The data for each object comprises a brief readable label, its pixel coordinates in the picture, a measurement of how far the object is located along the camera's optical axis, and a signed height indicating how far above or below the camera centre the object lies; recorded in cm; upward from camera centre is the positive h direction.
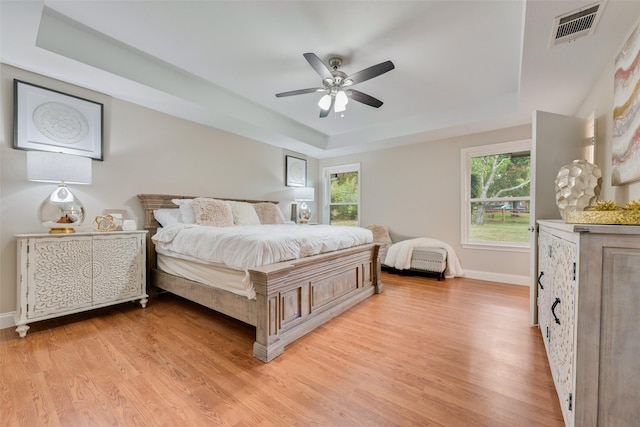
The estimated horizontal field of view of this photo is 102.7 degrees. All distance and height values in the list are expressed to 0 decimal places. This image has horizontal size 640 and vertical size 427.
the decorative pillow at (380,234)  491 -47
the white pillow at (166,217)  318 -12
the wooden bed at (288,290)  191 -78
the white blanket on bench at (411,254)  418 -75
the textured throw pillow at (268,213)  423 -7
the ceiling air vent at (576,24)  158 +124
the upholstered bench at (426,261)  403 -82
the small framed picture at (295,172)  534 +81
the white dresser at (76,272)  219 -63
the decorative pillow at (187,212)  316 -5
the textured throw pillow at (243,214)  366 -8
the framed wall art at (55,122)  240 +86
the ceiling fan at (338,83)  229 +128
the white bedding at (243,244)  205 -33
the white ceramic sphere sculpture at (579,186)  160 +17
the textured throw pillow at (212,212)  313 -5
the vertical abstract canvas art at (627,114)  149 +62
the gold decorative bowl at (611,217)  101 -2
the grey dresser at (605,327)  97 -45
